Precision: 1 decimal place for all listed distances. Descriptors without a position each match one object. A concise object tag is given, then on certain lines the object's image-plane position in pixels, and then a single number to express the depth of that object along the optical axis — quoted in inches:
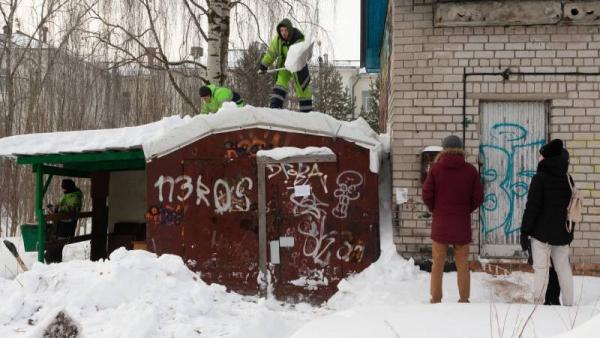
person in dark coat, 200.4
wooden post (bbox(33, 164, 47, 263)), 349.4
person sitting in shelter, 399.9
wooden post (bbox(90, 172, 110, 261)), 449.7
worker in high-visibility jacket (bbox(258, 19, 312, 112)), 318.7
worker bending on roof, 331.3
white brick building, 263.3
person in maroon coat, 205.9
